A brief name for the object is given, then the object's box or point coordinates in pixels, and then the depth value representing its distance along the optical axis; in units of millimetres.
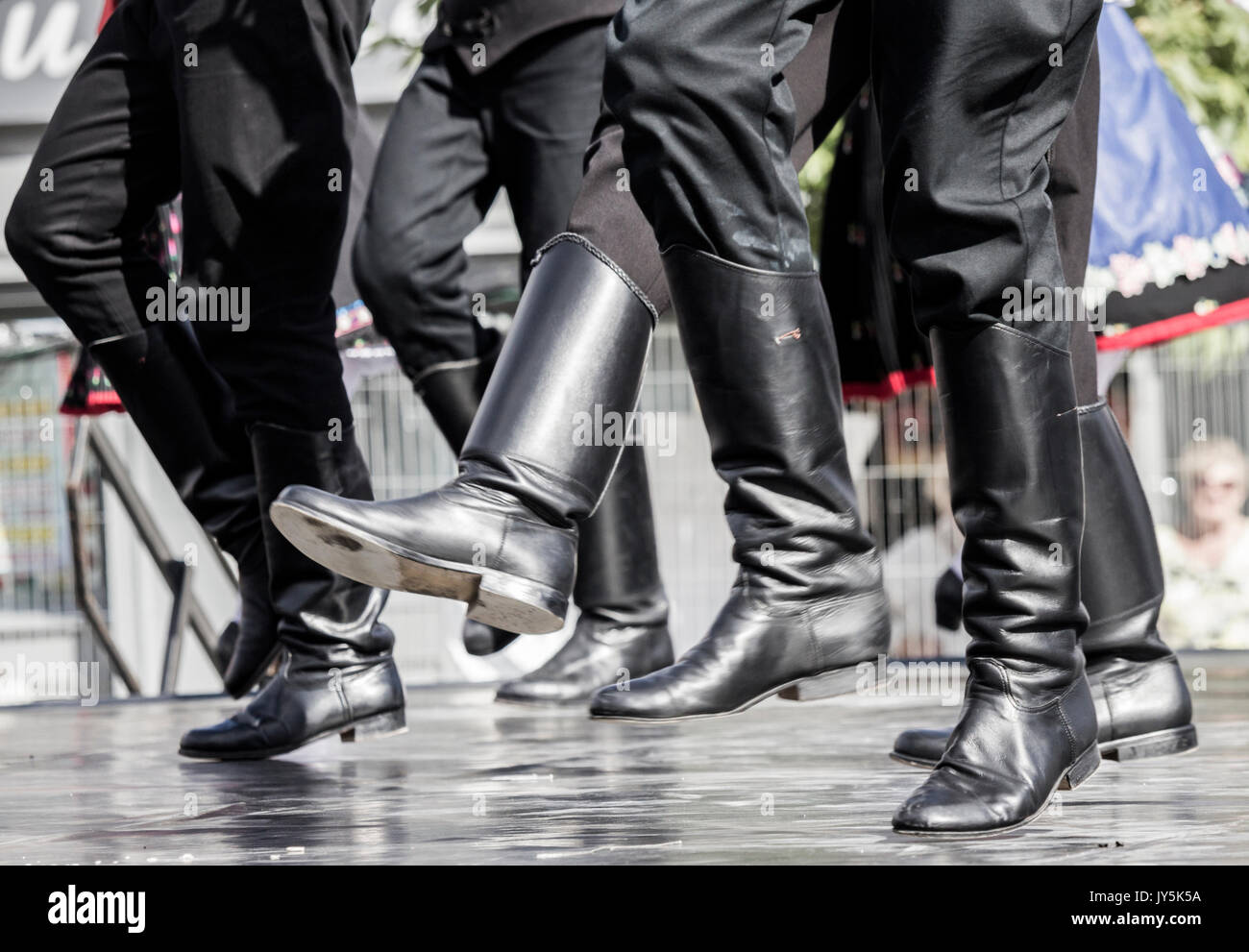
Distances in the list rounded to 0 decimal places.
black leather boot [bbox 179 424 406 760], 4676
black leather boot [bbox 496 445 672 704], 5902
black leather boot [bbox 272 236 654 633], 3510
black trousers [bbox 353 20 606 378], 5680
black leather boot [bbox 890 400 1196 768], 4238
